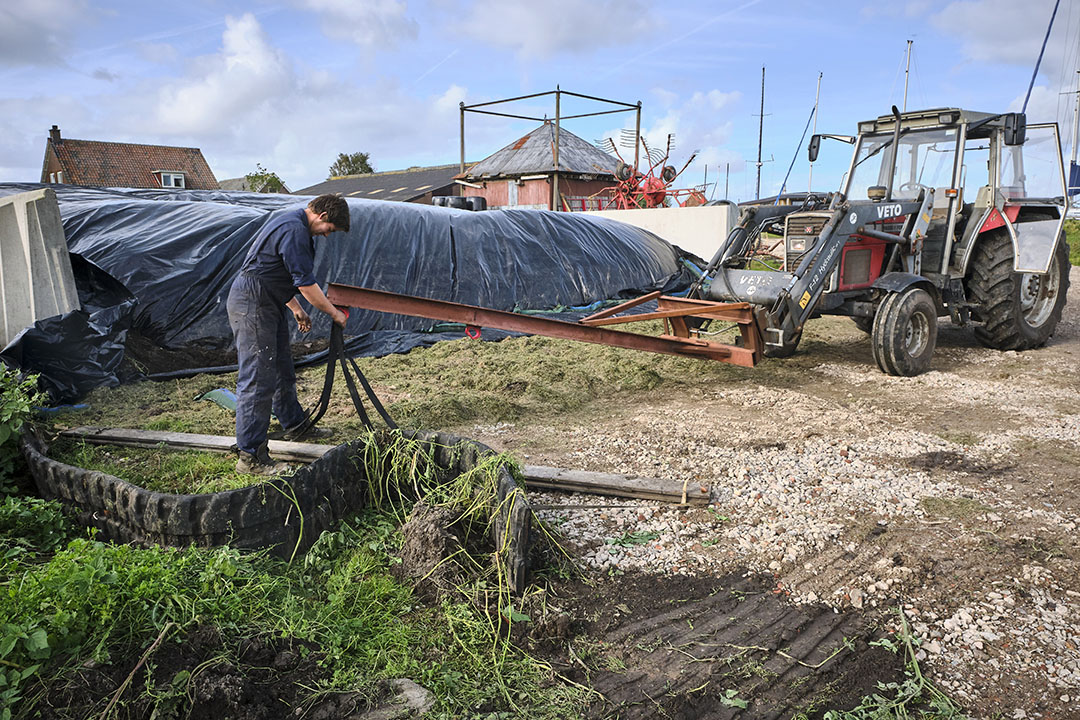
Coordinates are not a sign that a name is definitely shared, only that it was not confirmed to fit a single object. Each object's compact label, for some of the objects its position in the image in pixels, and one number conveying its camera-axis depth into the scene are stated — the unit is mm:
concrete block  6258
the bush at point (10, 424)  4125
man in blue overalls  4441
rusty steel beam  4703
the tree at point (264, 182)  35562
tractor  7020
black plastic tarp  7750
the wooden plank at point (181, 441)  4648
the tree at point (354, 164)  56031
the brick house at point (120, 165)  33500
